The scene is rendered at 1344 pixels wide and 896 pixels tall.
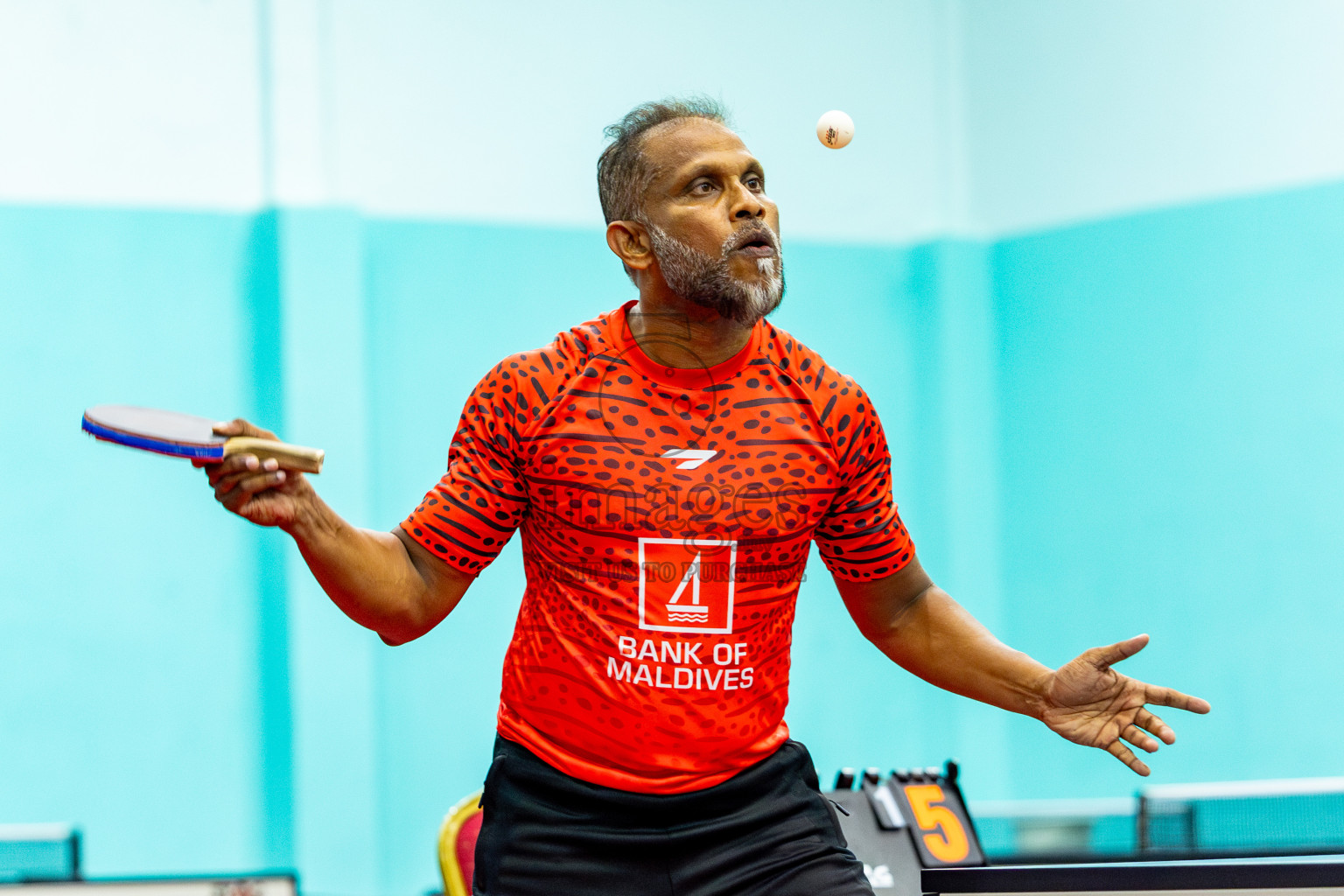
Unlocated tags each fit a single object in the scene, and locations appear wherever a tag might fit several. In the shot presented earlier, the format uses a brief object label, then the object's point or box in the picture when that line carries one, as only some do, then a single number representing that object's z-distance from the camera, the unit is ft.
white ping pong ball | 18.92
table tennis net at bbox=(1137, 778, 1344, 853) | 27.73
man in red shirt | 14.33
